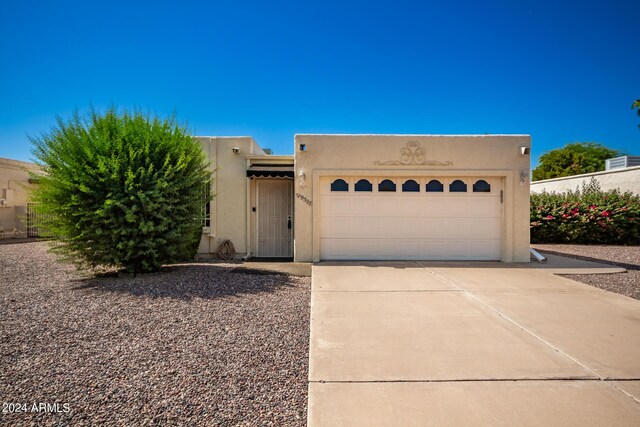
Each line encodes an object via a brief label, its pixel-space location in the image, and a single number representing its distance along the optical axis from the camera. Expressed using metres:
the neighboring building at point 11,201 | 16.30
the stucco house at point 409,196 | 9.53
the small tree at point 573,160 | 38.09
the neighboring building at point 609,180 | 16.08
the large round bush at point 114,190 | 6.70
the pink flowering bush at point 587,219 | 14.76
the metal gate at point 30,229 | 16.64
